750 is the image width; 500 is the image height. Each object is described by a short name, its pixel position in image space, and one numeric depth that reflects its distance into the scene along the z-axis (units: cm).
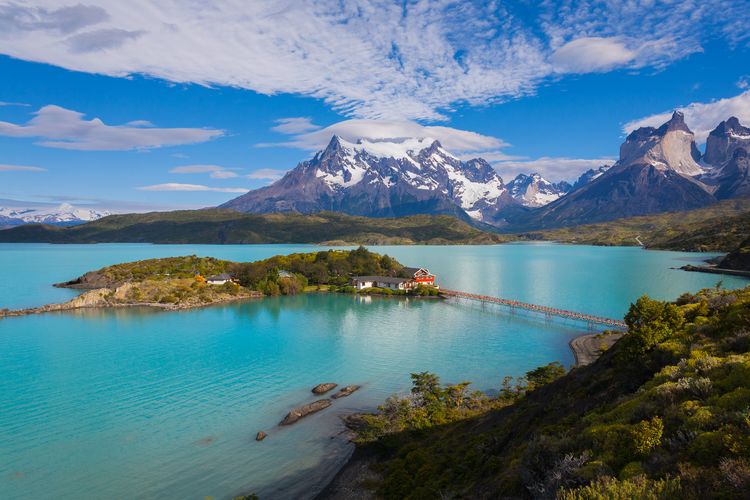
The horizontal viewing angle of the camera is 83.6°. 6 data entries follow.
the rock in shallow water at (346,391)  4344
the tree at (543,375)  3909
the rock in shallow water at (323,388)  4460
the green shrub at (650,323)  2047
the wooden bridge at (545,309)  7062
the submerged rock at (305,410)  3753
